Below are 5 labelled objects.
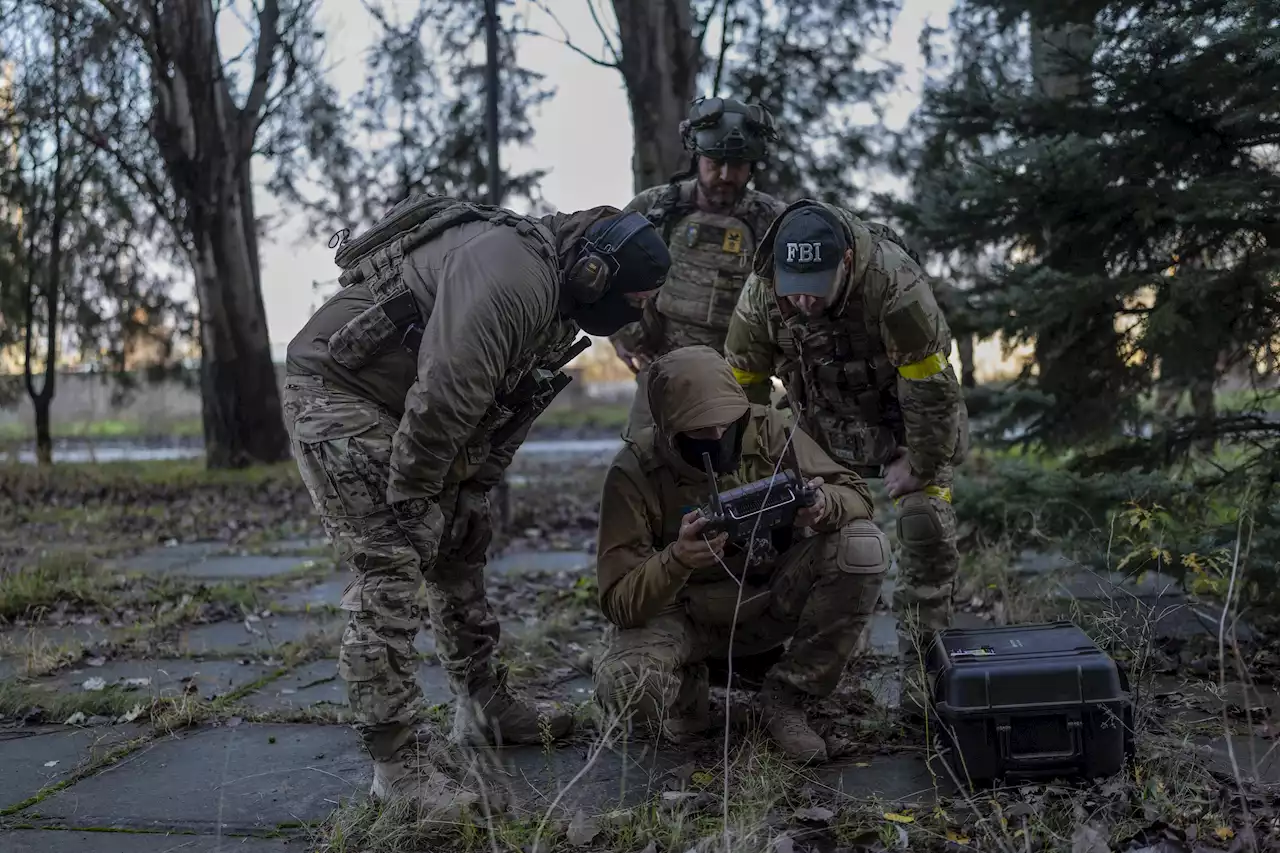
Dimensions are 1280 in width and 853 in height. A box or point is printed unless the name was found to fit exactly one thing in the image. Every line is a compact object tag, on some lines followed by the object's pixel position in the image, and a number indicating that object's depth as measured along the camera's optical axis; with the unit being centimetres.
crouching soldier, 322
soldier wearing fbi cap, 349
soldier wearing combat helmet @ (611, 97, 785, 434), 456
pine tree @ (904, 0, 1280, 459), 455
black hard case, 277
